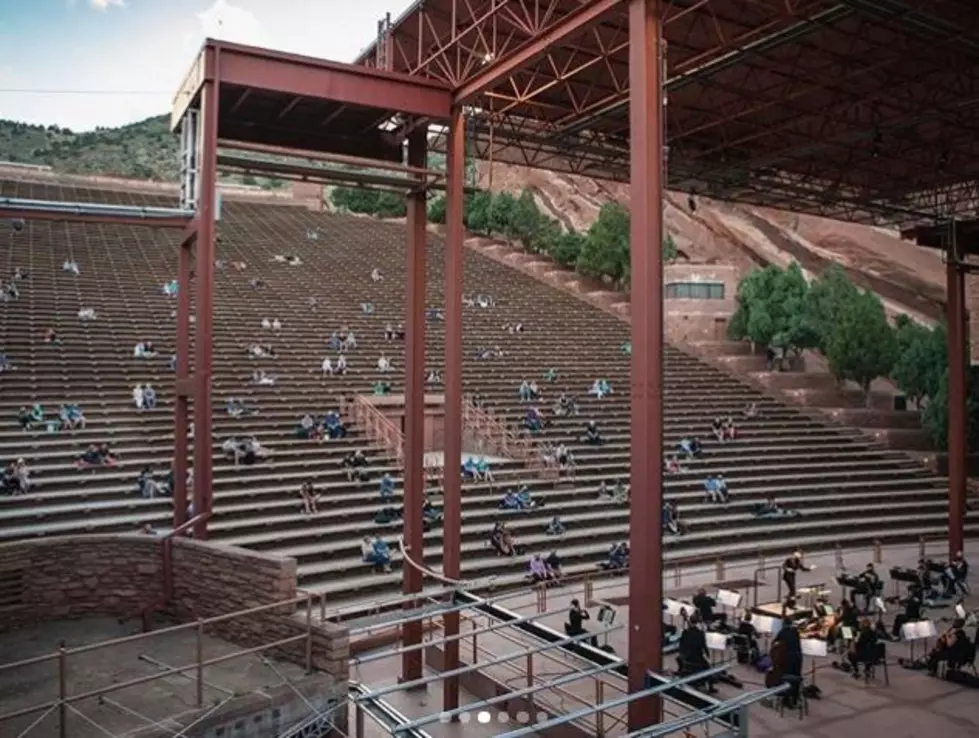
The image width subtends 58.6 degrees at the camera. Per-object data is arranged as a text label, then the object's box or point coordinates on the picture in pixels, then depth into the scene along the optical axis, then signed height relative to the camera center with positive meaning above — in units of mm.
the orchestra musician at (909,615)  13805 -3535
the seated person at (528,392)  28469 +66
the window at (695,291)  42188 +4996
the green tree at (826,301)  37219 +3991
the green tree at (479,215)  53062 +10972
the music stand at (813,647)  11430 -3342
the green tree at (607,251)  44219 +7302
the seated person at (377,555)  17078 -3149
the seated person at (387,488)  20078 -2172
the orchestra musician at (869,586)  15930 -3552
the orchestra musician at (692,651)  11686 -3475
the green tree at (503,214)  52281 +10835
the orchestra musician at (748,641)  13094 -3725
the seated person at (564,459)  23781 -1793
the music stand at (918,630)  12641 -3437
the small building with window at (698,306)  42062 +4243
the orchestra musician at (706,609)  13713 -3396
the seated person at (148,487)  18109 -1920
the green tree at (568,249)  47406 +7914
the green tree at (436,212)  54641 +11528
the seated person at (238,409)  23156 -384
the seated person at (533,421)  26141 -817
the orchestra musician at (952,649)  12398 -3679
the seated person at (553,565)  17797 -3503
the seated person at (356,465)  20953 -1749
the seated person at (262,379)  25438 +456
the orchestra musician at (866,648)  12328 -3615
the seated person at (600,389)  30266 +170
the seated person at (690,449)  26797 -1703
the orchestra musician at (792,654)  11180 -3343
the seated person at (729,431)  28670 -1242
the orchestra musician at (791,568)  16391 -3449
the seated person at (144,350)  25625 +1316
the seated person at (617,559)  18828 -3592
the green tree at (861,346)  33812 +1842
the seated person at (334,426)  23141 -841
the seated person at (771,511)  23656 -3217
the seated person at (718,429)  28609 -1166
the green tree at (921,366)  31859 +1005
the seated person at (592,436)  26172 -1274
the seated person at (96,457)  19103 -1374
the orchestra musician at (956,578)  17656 -3758
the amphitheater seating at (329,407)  18188 -791
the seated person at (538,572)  17547 -3587
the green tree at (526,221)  51031 +10176
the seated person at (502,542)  18812 -3198
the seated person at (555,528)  20422 -3142
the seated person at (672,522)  21797 -3215
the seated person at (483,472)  22516 -2021
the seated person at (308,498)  18719 -2247
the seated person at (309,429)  22672 -907
